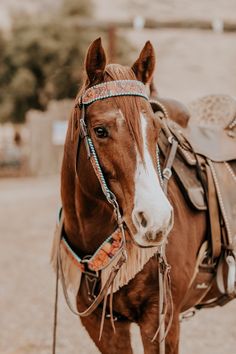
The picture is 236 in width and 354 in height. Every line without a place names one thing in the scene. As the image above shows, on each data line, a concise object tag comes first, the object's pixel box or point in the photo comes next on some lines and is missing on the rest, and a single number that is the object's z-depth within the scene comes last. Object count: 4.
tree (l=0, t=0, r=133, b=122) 47.09
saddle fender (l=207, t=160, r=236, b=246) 5.24
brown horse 3.79
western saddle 5.18
